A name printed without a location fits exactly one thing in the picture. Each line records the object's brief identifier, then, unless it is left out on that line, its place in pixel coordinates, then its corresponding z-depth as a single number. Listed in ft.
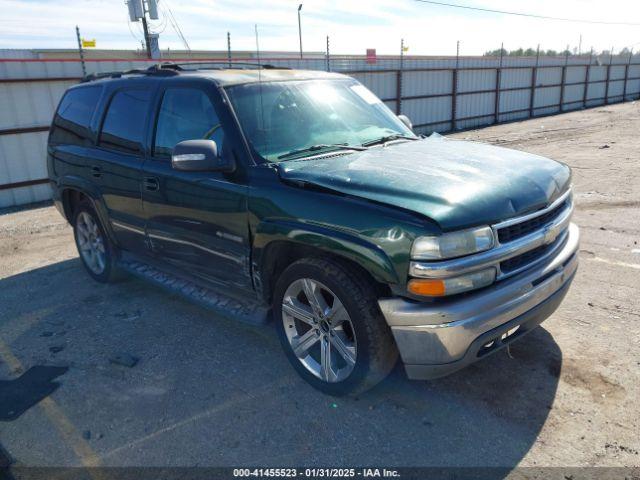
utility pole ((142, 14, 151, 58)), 58.68
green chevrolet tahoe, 8.88
